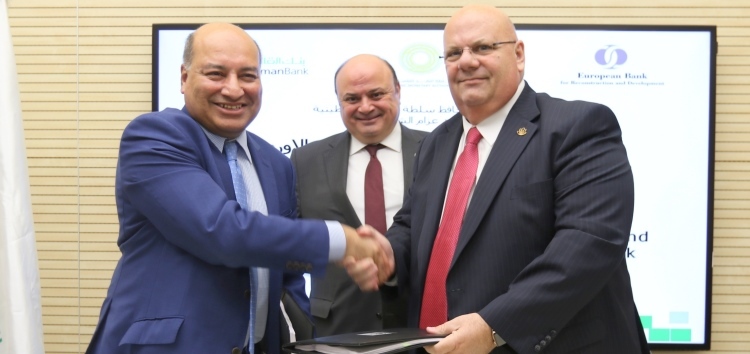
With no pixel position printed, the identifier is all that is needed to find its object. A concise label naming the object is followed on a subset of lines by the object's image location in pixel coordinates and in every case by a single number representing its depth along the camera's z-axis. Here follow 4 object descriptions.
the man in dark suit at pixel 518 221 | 1.98
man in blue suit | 1.98
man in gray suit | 3.21
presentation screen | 4.19
